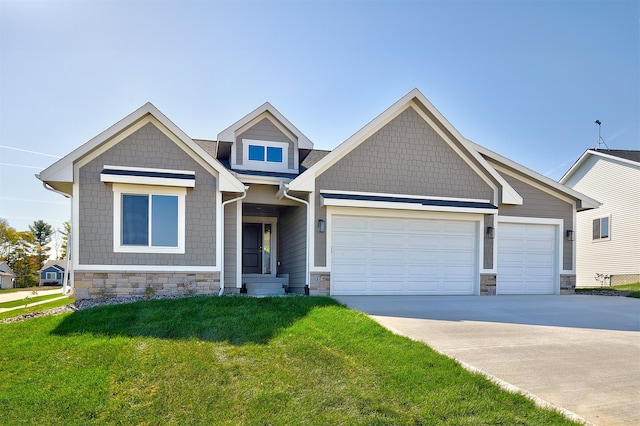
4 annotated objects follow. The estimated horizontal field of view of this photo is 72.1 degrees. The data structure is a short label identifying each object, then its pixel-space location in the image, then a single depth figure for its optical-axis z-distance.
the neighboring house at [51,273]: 57.38
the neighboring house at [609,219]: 20.14
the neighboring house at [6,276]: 49.62
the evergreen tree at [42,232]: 69.76
